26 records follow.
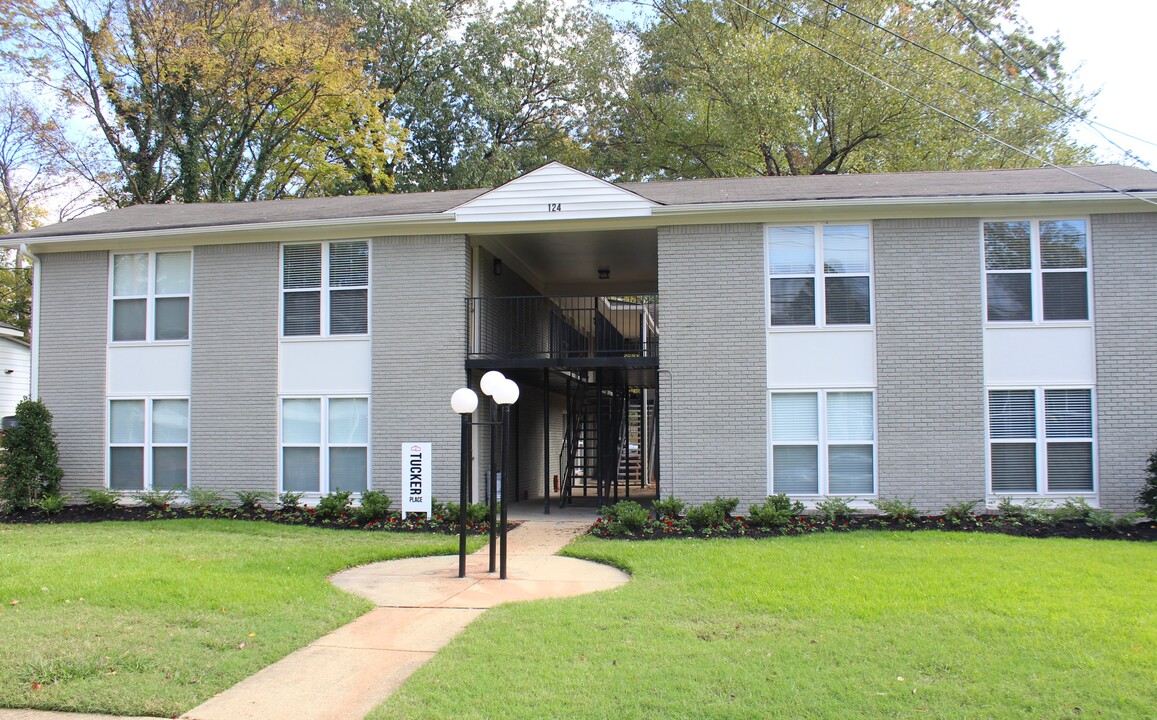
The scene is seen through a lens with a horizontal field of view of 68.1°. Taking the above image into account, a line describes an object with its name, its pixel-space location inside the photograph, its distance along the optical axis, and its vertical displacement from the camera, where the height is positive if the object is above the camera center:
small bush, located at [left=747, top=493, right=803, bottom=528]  11.58 -1.50
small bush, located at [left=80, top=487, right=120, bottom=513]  13.80 -1.53
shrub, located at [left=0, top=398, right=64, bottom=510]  13.71 -0.89
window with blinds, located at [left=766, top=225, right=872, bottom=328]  12.92 +1.92
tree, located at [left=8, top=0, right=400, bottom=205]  25.69 +9.99
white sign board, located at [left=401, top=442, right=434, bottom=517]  12.41 -1.09
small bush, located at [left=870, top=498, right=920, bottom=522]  11.93 -1.52
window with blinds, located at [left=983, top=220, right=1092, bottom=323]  12.55 +1.92
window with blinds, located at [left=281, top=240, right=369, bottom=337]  14.07 +1.91
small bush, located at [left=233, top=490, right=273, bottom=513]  13.63 -1.50
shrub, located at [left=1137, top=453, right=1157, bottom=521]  11.38 -1.27
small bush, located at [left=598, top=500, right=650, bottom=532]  11.53 -1.53
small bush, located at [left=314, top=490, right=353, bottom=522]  12.98 -1.56
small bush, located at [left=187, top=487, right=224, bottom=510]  13.66 -1.50
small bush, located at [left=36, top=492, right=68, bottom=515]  13.47 -1.55
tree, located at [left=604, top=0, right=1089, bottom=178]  23.81 +8.97
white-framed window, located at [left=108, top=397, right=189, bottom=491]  14.34 -0.66
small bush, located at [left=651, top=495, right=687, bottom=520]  12.22 -1.50
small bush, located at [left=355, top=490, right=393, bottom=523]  12.82 -1.54
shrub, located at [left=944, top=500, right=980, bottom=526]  11.78 -1.55
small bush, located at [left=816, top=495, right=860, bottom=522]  11.95 -1.52
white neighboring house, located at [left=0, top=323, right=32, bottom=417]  22.08 +1.00
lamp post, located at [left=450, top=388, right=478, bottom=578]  8.99 -0.26
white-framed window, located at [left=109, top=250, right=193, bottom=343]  14.58 +1.87
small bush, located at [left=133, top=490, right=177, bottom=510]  13.82 -1.51
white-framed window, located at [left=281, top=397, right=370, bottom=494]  13.86 -0.67
